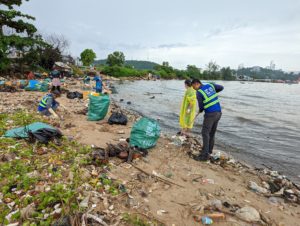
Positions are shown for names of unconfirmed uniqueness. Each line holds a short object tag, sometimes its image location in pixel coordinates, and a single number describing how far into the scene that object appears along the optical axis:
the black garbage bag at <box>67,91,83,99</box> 13.06
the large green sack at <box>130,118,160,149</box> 5.45
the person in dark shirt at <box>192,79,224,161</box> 5.36
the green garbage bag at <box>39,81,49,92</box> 14.89
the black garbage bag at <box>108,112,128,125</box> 7.80
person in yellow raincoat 6.98
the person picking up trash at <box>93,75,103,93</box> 12.14
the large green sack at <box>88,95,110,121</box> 7.82
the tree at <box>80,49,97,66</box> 56.38
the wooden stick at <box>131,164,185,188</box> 4.21
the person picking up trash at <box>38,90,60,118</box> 7.42
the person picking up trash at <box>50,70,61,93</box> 13.05
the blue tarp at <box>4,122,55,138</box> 5.24
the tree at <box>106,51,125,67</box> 64.94
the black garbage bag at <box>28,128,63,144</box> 5.05
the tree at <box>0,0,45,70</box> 17.36
